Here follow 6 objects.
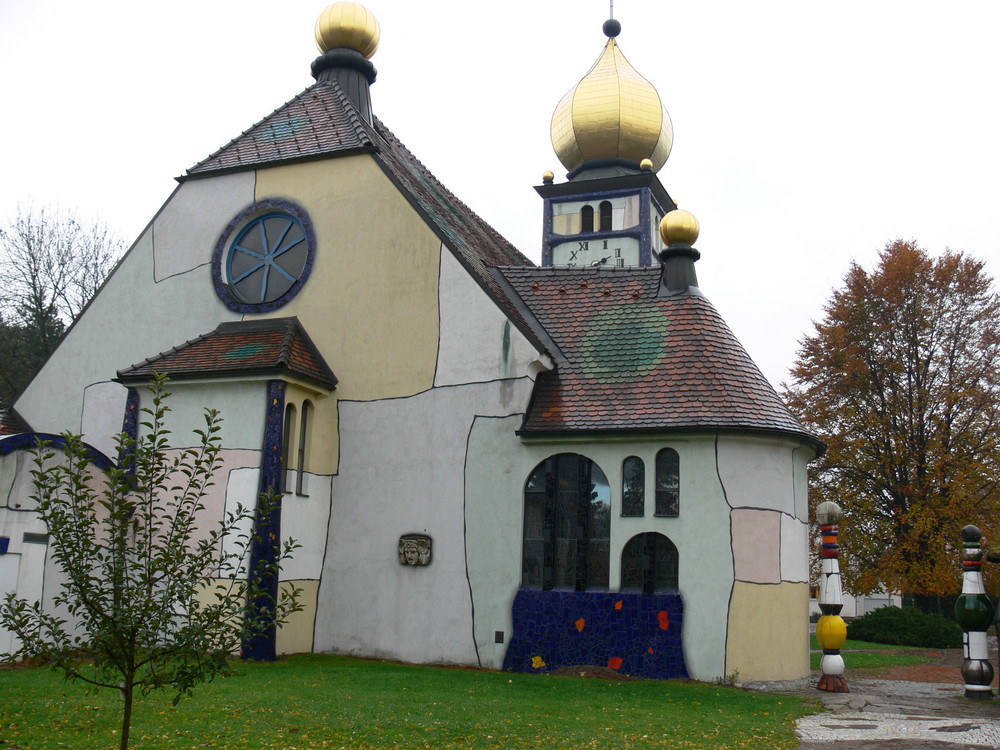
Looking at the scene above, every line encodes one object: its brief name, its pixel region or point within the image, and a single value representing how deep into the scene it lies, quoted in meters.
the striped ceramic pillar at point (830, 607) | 14.09
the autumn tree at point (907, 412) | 24.52
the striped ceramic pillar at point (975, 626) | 13.41
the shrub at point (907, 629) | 23.72
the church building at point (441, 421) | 14.54
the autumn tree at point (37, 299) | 31.27
